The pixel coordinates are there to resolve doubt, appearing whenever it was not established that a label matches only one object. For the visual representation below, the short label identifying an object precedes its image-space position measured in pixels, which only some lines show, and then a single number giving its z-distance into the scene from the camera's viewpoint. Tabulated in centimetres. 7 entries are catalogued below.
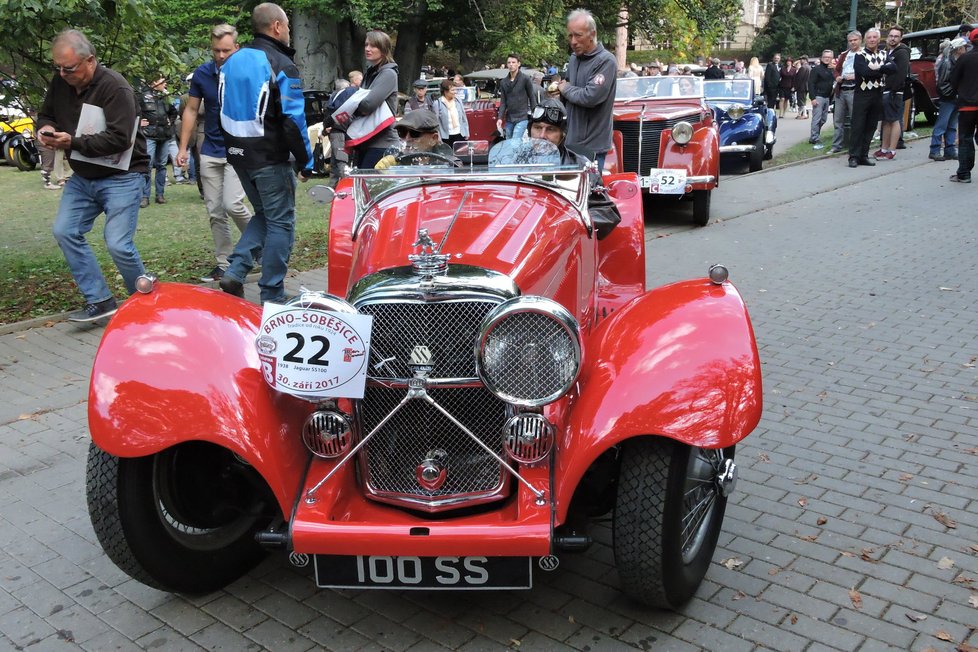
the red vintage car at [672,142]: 1010
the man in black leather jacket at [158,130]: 1218
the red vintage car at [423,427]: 290
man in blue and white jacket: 609
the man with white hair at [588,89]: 747
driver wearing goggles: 537
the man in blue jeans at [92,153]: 604
